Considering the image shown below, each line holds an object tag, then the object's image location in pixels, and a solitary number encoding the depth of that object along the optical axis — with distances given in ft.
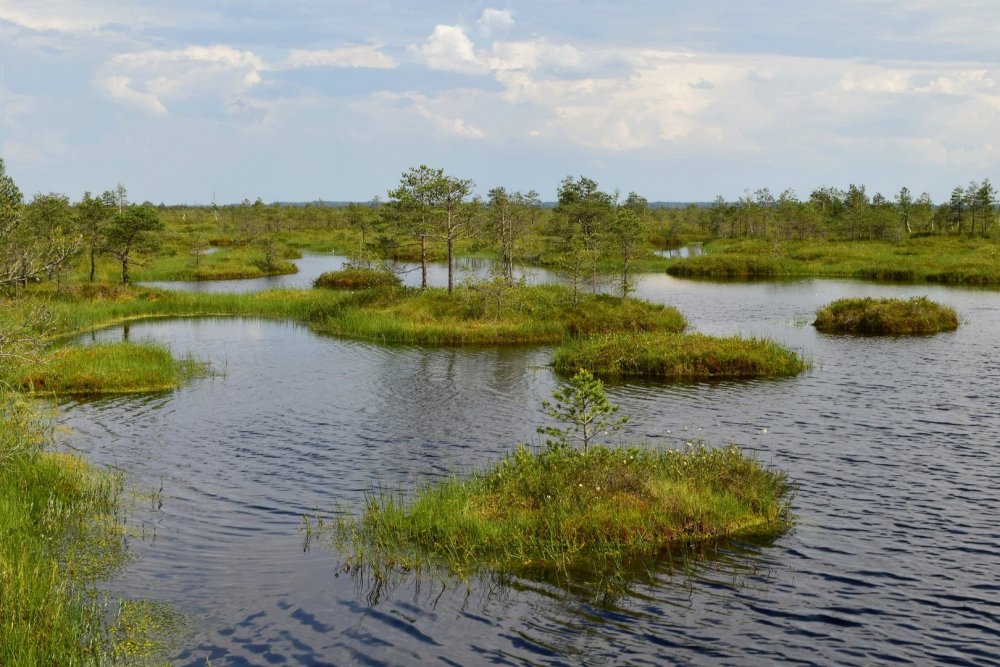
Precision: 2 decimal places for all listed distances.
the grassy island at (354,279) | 254.41
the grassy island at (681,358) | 129.80
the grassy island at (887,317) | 171.83
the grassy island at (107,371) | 116.26
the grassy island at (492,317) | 165.27
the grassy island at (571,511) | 59.31
